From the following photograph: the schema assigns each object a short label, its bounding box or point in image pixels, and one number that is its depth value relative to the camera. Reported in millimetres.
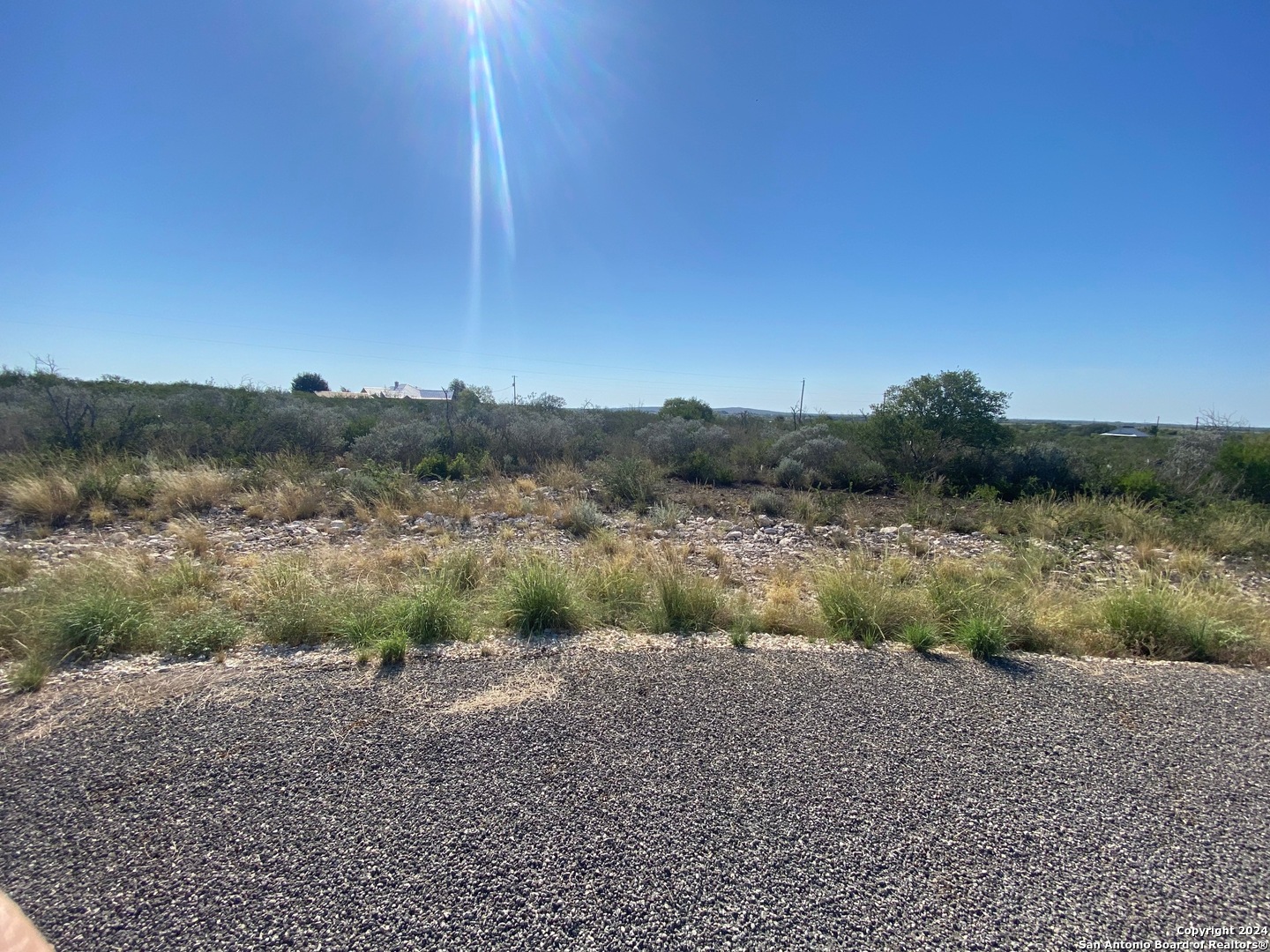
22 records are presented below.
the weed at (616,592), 4742
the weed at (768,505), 11461
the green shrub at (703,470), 14930
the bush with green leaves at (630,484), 11594
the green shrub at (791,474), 14526
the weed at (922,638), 4066
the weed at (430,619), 4090
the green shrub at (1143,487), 11820
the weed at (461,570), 5364
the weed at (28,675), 3256
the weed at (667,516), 9625
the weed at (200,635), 3848
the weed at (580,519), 9141
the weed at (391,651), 3660
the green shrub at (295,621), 4082
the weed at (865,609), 4398
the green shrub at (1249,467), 11719
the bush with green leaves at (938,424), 14719
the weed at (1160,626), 4258
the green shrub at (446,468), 13641
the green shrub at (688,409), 26750
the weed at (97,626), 3750
